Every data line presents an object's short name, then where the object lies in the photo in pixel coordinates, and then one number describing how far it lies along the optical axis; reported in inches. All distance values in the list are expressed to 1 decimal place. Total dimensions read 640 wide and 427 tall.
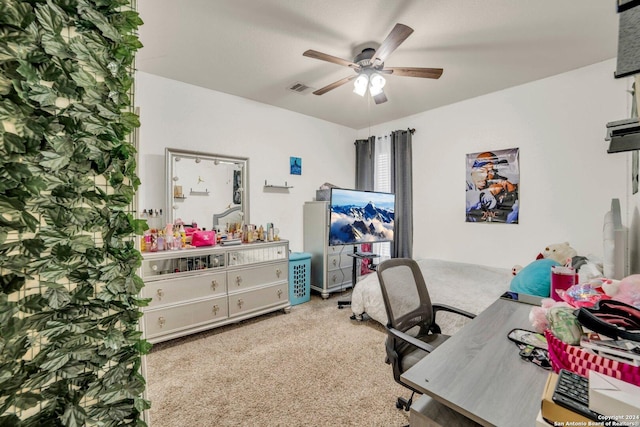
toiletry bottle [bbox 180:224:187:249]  105.7
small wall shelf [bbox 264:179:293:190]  144.6
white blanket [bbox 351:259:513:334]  85.0
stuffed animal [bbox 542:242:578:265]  96.6
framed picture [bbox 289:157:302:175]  155.3
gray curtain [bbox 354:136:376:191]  179.9
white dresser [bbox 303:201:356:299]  145.0
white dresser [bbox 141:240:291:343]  93.8
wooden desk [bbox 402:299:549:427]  28.4
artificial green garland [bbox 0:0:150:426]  21.7
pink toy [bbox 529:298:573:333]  40.1
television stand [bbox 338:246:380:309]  131.4
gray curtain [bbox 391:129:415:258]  159.3
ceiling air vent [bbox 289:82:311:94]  120.9
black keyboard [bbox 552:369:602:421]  22.5
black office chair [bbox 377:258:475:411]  55.7
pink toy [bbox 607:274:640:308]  36.5
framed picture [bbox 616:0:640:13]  17.7
